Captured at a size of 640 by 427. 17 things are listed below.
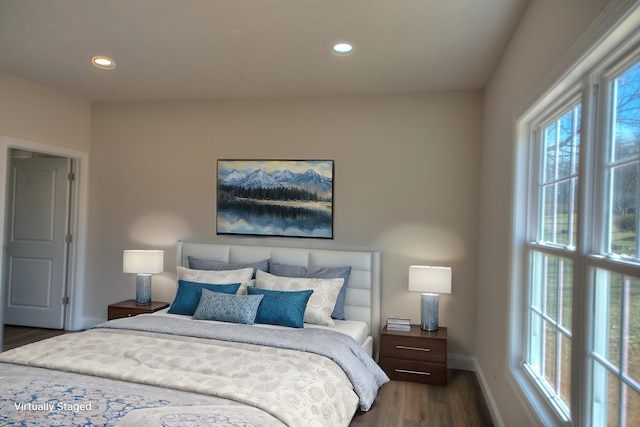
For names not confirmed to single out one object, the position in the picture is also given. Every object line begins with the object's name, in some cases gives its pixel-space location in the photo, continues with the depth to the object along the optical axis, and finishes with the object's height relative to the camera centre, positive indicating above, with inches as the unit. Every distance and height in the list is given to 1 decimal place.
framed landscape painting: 163.9 +7.4
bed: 69.7 -32.4
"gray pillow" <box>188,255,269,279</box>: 159.2 -19.4
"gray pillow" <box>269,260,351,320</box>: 148.0 -20.3
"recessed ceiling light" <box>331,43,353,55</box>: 116.9 +48.2
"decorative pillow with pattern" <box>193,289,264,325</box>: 128.9 -29.1
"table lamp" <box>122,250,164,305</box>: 163.5 -21.5
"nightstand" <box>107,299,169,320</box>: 160.9 -37.6
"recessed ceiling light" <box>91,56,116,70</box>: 132.4 +47.9
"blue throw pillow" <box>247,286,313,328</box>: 128.8 -28.5
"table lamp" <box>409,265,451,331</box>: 140.7 -21.7
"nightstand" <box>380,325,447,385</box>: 137.0 -44.7
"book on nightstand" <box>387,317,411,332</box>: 144.4 -36.1
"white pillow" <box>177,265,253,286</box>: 148.8 -22.2
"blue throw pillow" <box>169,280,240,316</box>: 140.3 -27.6
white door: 188.4 -15.3
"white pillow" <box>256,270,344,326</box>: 135.8 -24.1
